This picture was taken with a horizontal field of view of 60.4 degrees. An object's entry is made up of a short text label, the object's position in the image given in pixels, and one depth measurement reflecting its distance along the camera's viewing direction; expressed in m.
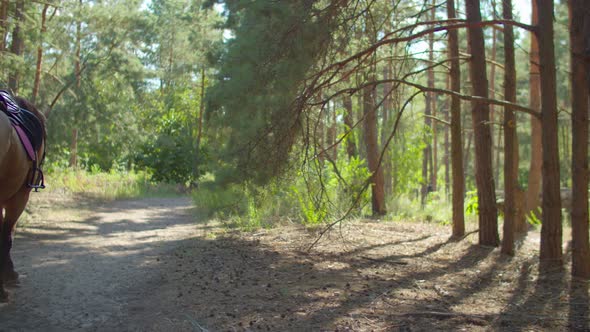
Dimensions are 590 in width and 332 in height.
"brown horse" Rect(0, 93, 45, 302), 4.46
